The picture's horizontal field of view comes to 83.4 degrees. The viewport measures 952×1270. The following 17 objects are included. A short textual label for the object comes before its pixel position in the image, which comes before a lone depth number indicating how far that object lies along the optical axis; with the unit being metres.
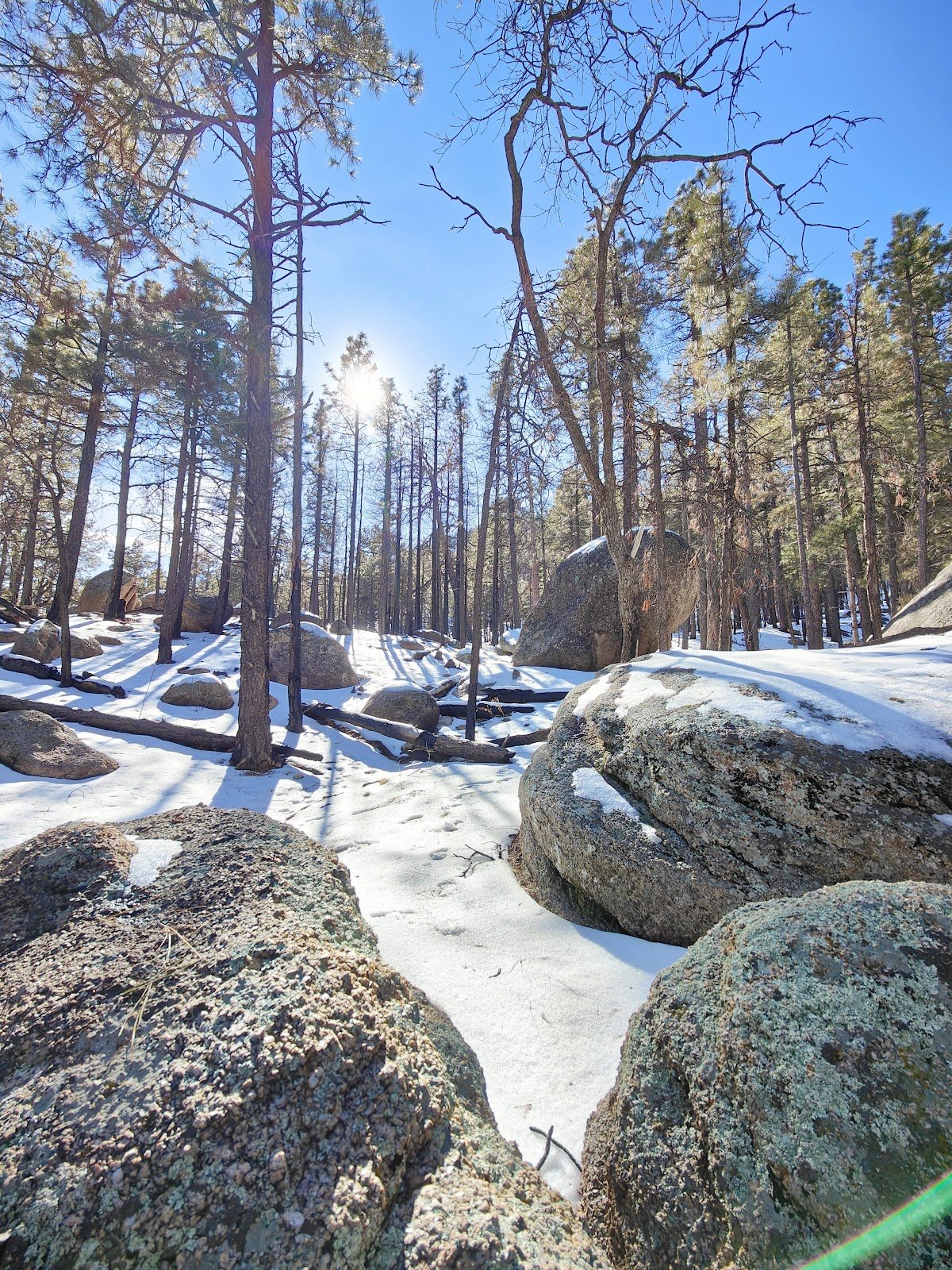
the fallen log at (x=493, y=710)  9.58
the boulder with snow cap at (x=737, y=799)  2.29
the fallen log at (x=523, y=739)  7.71
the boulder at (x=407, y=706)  9.42
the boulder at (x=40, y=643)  11.83
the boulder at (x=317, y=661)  12.15
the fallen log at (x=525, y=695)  9.84
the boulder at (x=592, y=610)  11.37
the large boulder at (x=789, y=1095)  1.02
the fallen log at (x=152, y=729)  7.67
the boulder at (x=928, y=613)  6.54
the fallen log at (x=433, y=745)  7.11
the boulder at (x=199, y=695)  9.68
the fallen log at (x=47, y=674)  9.83
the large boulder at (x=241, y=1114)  0.91
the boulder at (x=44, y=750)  5.66
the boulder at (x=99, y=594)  20.31
